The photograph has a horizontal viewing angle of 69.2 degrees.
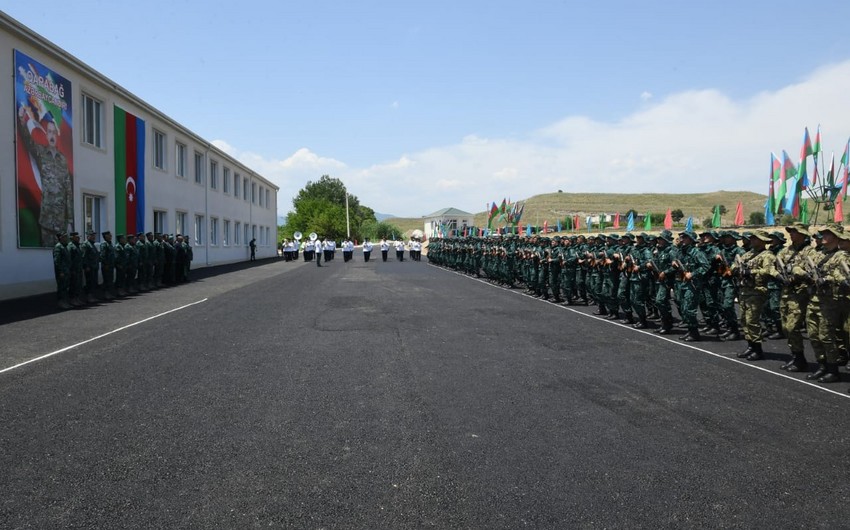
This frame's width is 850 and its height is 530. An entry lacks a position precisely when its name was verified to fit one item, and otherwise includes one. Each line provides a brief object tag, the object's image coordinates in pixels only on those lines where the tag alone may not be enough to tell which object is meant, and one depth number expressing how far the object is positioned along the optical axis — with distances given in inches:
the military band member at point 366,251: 1741.5
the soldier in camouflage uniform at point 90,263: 594.2
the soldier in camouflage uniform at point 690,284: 416.8
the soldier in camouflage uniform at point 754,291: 345.1
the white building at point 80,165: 653.3
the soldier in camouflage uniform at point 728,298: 425.1
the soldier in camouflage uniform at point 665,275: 438.9
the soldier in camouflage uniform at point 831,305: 289.9
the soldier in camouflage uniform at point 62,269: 550.4
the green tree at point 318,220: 3216.0
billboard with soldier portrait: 666.8
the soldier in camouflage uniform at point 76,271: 567.8
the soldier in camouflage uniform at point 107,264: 636.1
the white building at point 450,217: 5241.1
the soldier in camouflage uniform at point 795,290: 311.3
